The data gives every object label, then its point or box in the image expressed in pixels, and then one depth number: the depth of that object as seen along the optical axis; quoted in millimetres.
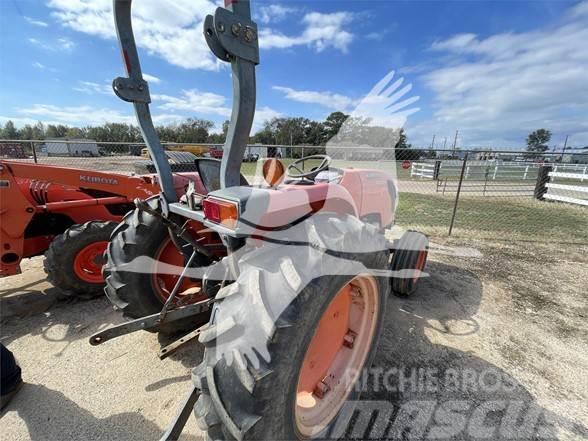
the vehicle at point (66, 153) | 8210
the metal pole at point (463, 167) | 5904
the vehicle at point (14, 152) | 11063
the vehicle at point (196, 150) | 27802
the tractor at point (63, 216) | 2920
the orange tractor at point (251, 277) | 1119
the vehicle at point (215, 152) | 10645
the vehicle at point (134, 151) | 13989
